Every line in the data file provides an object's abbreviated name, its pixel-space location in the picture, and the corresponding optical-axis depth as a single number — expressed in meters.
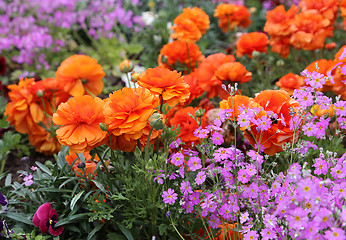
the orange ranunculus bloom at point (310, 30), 1.93
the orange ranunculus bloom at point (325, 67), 1.59
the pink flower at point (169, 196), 1.07
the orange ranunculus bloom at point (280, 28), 2.04
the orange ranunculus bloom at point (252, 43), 2.10
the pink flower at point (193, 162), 1.11
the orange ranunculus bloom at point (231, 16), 2.60
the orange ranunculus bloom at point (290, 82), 1.69
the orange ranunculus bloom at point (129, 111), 1.10
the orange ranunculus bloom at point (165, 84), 1.20
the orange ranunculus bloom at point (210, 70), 1.73
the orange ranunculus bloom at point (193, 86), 1.77
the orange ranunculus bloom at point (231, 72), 1.60
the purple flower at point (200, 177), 1.07
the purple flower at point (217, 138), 1.14
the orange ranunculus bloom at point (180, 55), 2.08
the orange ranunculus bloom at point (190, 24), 2.08
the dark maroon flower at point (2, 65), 2.82
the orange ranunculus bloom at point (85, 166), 1.36
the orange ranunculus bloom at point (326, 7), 1.98
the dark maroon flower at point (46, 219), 1.21
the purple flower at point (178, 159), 1.10
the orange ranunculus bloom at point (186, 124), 1.54
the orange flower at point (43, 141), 2.09
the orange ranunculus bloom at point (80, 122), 1.16
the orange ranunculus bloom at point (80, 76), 1.77
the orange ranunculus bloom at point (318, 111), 1.29
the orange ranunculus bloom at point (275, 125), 1.17
